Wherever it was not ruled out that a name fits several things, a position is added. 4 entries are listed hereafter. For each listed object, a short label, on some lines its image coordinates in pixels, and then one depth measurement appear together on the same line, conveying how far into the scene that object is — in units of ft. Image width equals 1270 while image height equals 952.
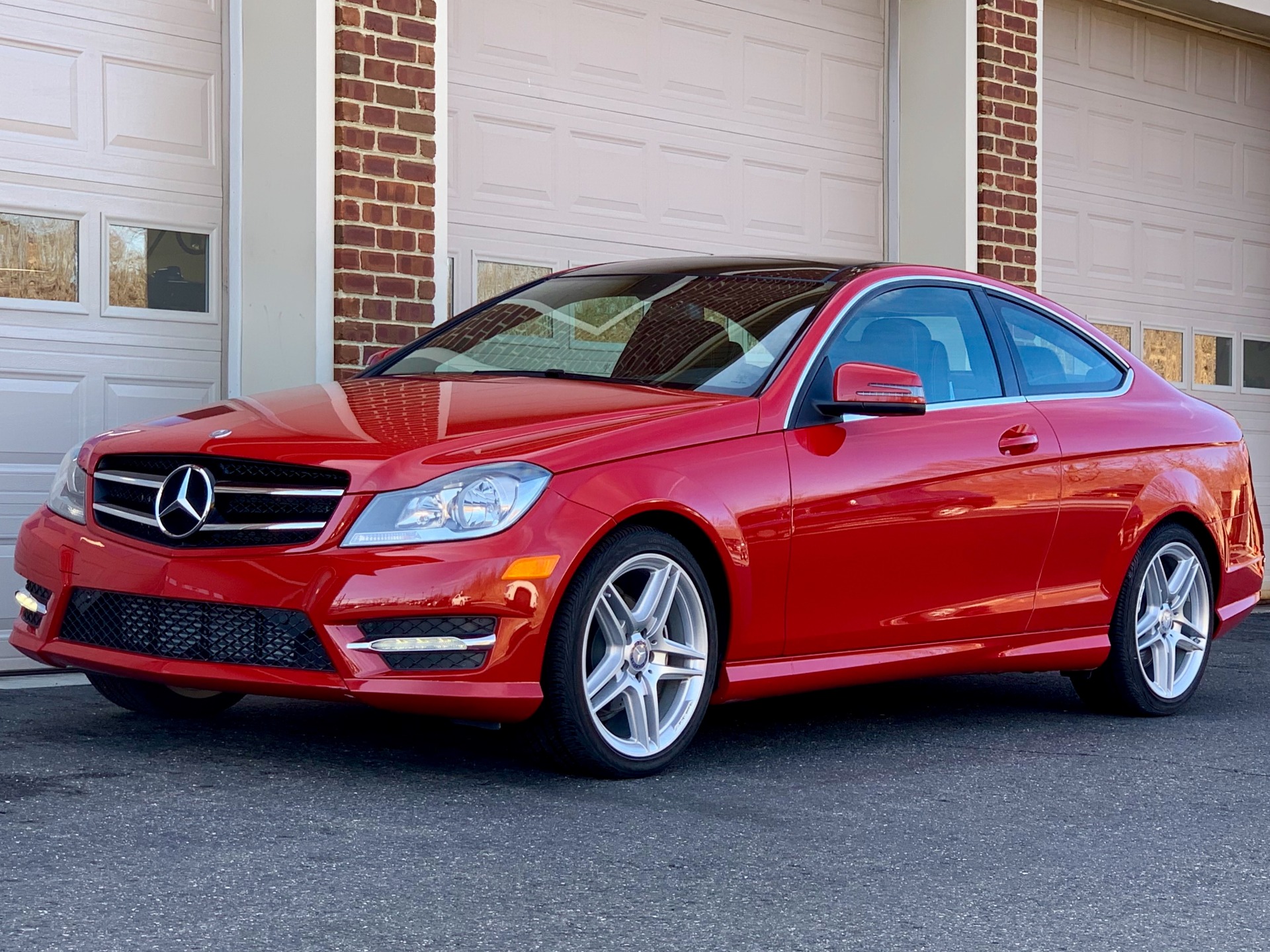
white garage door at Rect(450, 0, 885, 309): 28.86
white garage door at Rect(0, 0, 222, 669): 23.89
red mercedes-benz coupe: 14.53
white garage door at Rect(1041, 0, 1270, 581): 38.63
